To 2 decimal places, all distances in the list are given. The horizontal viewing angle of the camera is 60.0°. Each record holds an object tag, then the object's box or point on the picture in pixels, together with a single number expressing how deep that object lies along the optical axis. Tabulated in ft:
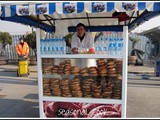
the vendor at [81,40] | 10.40
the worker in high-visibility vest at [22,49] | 24.10
